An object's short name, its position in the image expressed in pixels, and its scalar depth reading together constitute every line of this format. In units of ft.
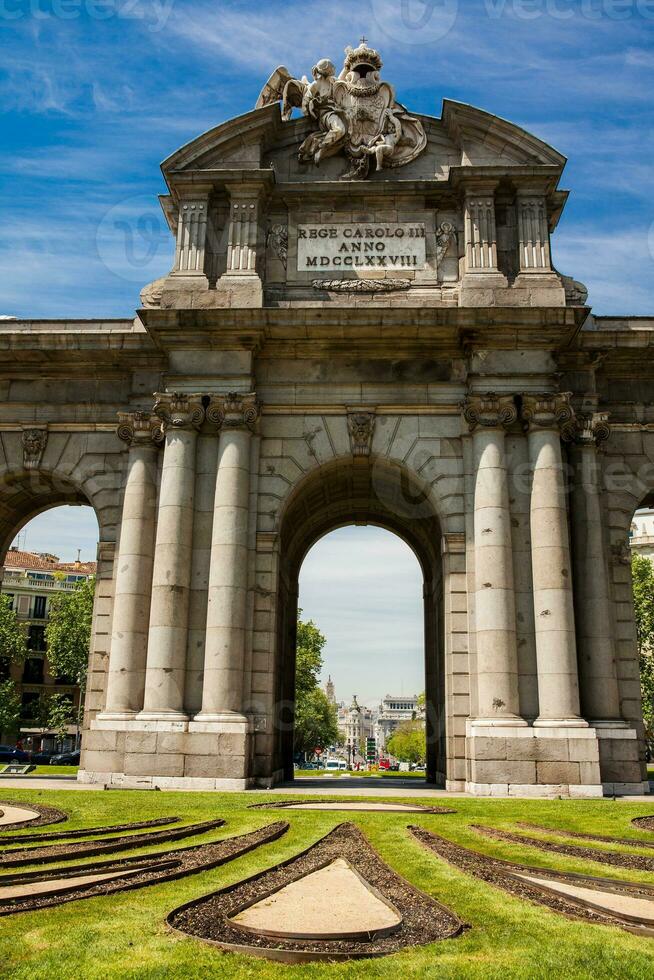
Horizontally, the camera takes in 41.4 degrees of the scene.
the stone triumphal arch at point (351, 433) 80.38
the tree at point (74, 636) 219.20
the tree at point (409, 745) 474.49
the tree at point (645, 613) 191.72
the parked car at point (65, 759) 199.67
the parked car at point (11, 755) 206.79
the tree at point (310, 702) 269.23
